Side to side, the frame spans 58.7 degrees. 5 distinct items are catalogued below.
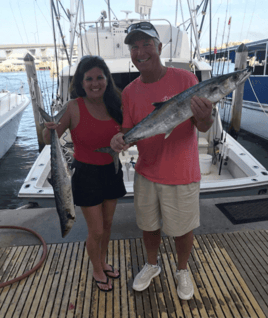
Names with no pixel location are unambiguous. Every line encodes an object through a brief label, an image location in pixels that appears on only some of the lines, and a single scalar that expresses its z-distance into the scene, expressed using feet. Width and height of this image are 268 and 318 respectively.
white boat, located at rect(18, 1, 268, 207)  12.18
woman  5.79
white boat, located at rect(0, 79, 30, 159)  29.94
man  5.49
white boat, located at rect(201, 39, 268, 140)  34.22
